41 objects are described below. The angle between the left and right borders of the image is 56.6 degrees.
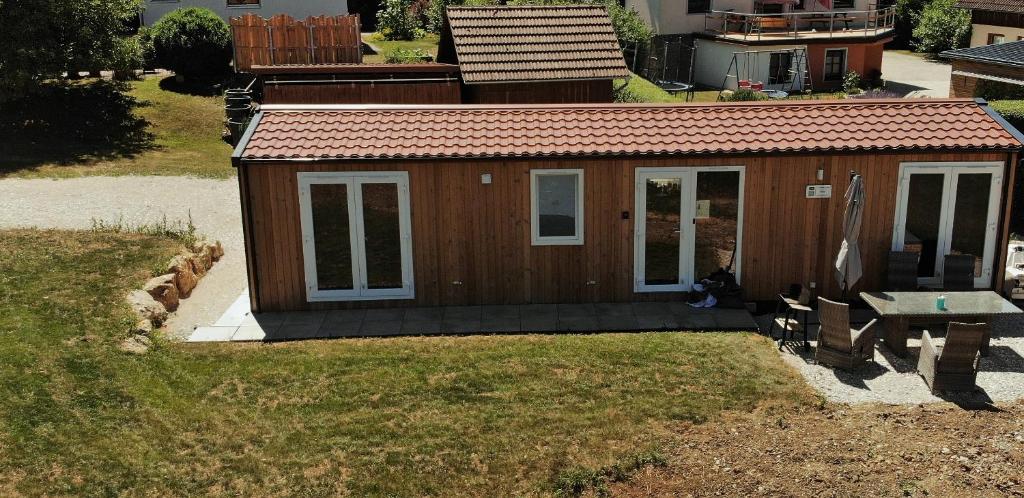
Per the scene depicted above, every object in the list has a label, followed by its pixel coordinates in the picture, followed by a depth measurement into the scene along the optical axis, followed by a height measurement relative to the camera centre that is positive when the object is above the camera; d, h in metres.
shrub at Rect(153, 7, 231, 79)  29.42 -1.81
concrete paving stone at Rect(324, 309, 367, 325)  13.45 -4.63
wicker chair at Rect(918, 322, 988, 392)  10.93 -4.35
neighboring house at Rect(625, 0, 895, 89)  35.44 -2.31
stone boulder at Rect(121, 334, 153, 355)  11.86 -4.41
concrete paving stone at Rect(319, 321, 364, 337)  12.91 -4.62
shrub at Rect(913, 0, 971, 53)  43.03 -2.52
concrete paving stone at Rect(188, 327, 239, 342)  12.82 -4.63
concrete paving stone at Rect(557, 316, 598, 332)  12.99 -4.61
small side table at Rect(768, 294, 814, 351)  12.38 -4.45
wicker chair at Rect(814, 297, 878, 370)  11.52 -4.31
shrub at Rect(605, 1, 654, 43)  37.19 -1.97
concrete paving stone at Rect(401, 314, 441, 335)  12.96 -4.62
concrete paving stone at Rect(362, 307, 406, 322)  13.49 -4.63
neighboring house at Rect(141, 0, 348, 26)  34.34 -0.92
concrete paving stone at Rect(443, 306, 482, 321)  13.49 -4.62
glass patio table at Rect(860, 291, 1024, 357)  12.06 -4.18
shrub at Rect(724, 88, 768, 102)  28.86 -3.62
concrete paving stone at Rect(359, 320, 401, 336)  12.95 -4.62
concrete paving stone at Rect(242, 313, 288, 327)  13.39 -4.63
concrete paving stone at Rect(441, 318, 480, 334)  13.00 -4.62
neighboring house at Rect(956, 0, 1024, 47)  38.69 -2.04
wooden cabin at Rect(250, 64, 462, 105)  19.05 -2.03
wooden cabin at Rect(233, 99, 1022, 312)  13.36 -3.11
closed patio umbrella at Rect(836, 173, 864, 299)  12.72 -3.41
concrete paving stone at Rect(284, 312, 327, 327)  13.41 -4.63
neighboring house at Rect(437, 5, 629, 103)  19.81 -1.58
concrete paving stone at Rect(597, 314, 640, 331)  13.02 -4.61
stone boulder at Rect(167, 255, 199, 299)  14.59 -4.37
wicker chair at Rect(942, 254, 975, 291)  13.44 -4.11
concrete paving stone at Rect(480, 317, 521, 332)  13.03 -4.62
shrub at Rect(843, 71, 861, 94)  34.25 -3.83
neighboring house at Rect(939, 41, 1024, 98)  23.97 -2.56
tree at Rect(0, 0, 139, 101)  23.94 -1.38
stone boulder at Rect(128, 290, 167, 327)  13.05 -4.34
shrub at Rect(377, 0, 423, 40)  40.19 -1.76
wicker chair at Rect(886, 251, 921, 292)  13.34 -4.05
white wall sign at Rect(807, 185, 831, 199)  13.48 -2.98
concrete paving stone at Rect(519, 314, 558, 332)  13.02 -4.62
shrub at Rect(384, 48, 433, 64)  31.91 -2.55
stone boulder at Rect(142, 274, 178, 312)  13.80 -4.33
